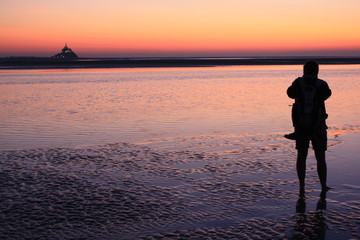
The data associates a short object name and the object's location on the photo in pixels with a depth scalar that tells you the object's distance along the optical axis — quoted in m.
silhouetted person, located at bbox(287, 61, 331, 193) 6.32
